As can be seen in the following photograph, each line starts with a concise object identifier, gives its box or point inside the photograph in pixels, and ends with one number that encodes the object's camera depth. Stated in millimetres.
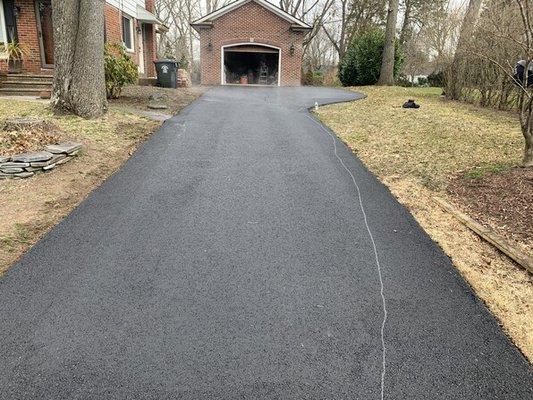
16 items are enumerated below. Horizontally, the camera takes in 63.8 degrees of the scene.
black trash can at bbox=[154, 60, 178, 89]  16172
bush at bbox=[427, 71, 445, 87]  25575
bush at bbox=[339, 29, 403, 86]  22484
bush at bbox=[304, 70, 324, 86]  27703
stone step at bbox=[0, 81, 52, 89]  13018
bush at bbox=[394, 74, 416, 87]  26492
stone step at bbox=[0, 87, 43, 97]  12672
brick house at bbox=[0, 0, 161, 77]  13719
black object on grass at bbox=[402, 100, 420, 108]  13203
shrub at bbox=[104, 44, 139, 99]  11500
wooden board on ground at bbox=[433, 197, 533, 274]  3912
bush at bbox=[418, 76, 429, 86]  31844
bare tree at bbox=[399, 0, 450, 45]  30734
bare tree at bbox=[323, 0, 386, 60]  31141
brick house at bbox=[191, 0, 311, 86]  22812
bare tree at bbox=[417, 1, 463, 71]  13914
